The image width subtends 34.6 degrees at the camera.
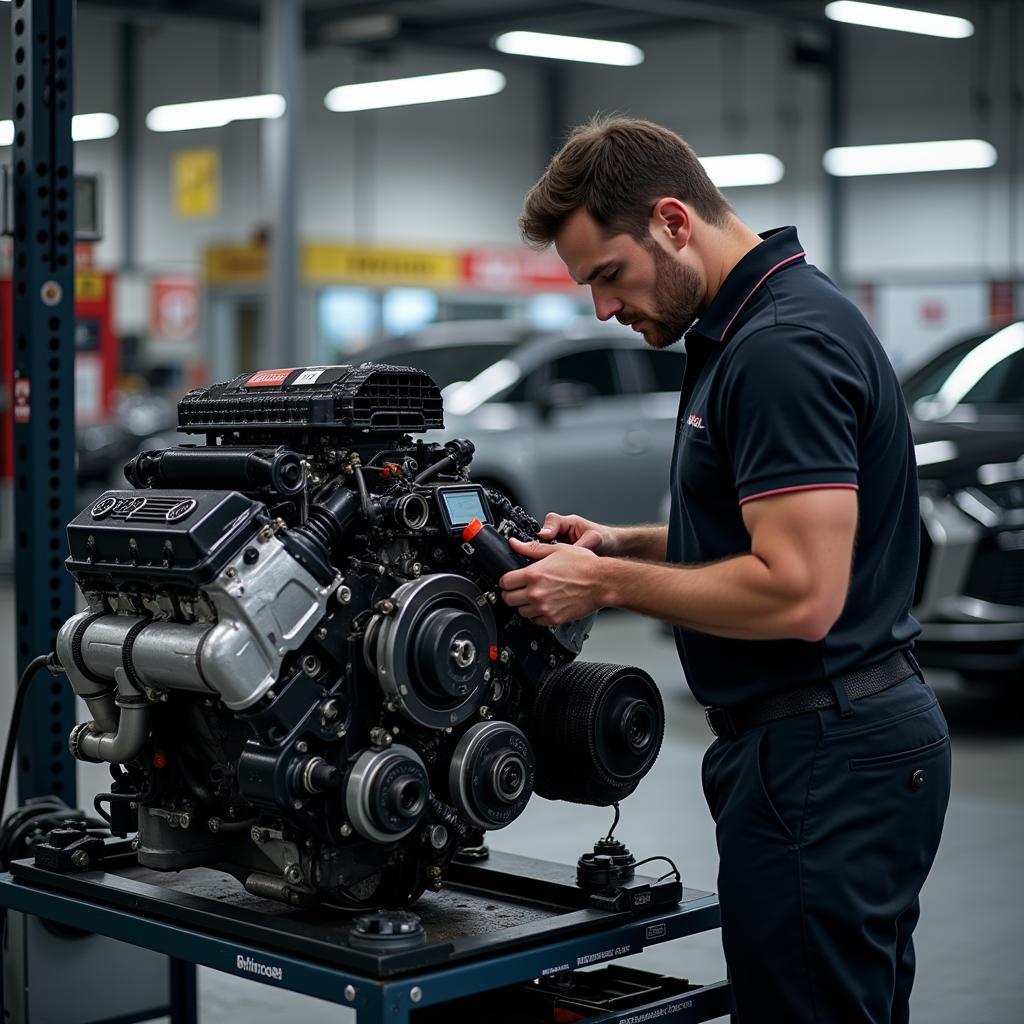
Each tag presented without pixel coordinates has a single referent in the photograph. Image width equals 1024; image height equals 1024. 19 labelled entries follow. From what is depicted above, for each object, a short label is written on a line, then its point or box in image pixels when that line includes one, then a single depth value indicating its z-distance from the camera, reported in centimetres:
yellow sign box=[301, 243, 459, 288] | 1678
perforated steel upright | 344
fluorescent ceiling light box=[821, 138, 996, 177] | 1933
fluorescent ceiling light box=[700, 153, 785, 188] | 2088
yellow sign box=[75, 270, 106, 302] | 1245
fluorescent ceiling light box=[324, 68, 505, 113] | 1772
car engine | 233
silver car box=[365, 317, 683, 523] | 966
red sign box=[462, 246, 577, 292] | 1902
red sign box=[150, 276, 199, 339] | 2080
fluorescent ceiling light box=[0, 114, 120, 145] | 1992
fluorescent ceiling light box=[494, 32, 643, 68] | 1656
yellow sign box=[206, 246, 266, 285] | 1595
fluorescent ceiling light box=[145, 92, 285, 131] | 1878
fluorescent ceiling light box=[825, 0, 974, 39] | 1491
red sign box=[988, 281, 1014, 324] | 1905
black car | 639
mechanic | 220
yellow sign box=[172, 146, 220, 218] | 1689
